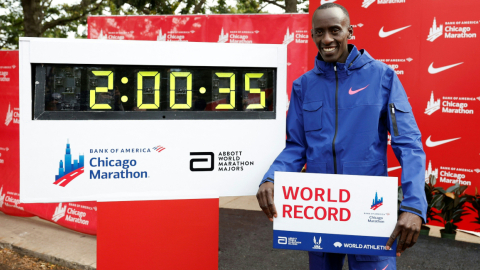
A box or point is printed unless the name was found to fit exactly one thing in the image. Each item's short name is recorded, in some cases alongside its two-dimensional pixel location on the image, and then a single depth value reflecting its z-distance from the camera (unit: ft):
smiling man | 6.63
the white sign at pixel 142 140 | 7.05
